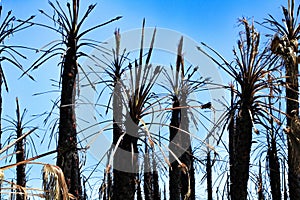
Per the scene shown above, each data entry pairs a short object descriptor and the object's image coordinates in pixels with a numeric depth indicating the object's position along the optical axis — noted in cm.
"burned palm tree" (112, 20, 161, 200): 835
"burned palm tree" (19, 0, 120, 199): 961
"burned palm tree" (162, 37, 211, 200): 1380
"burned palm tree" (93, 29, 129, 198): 927
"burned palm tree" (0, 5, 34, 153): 1049
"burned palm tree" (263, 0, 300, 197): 1084
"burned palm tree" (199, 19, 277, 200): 966
